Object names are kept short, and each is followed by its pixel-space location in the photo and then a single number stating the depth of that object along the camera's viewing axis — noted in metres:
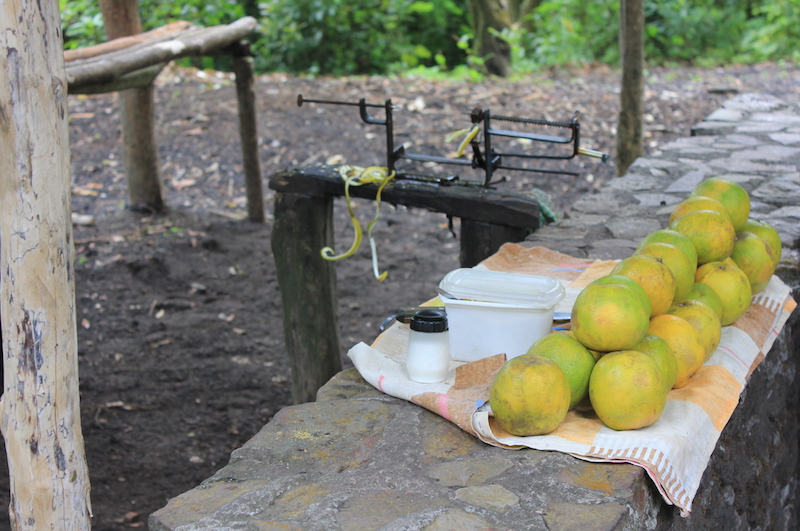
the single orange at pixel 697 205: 2.62
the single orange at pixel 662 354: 1.91
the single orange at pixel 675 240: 2.34
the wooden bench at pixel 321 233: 3.39
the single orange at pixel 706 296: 2.30
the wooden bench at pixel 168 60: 4.80
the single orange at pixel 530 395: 1.76
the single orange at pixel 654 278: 2.08
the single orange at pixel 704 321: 2.13
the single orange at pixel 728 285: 2.40
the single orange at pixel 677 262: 2.22
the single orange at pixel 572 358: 1.87
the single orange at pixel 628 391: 1.78
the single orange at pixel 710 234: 2.46
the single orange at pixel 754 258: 2.59
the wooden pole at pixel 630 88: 5.61
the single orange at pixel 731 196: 2.71
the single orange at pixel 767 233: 2.76
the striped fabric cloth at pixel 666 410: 1.76
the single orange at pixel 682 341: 2.03
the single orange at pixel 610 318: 1.85
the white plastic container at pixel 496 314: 2.12
